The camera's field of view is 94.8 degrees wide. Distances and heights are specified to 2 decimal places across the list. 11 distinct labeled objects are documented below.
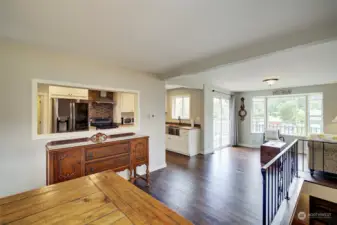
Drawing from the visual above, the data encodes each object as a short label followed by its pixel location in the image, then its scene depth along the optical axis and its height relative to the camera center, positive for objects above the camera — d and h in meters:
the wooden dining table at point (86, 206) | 0.83 -0.58
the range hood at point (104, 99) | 4.50 +0.39
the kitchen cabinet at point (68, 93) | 3.67 +0.47
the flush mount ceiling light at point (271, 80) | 3.88 +0.81
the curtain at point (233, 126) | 6.51 -0.60
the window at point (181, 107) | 5.83 +0.19
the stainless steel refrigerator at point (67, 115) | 3.54 -0.08
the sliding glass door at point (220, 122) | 5.81 -0.42
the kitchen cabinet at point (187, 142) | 4.94 -1.00
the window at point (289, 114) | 5.15 -0.07
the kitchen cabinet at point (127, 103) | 4.87 +0.27
